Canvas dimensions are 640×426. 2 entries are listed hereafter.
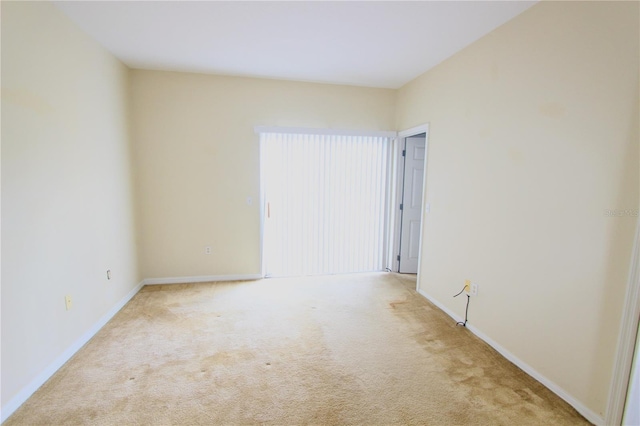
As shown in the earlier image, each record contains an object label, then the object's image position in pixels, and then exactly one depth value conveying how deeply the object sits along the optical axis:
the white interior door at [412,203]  4.09
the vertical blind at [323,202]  3.87
